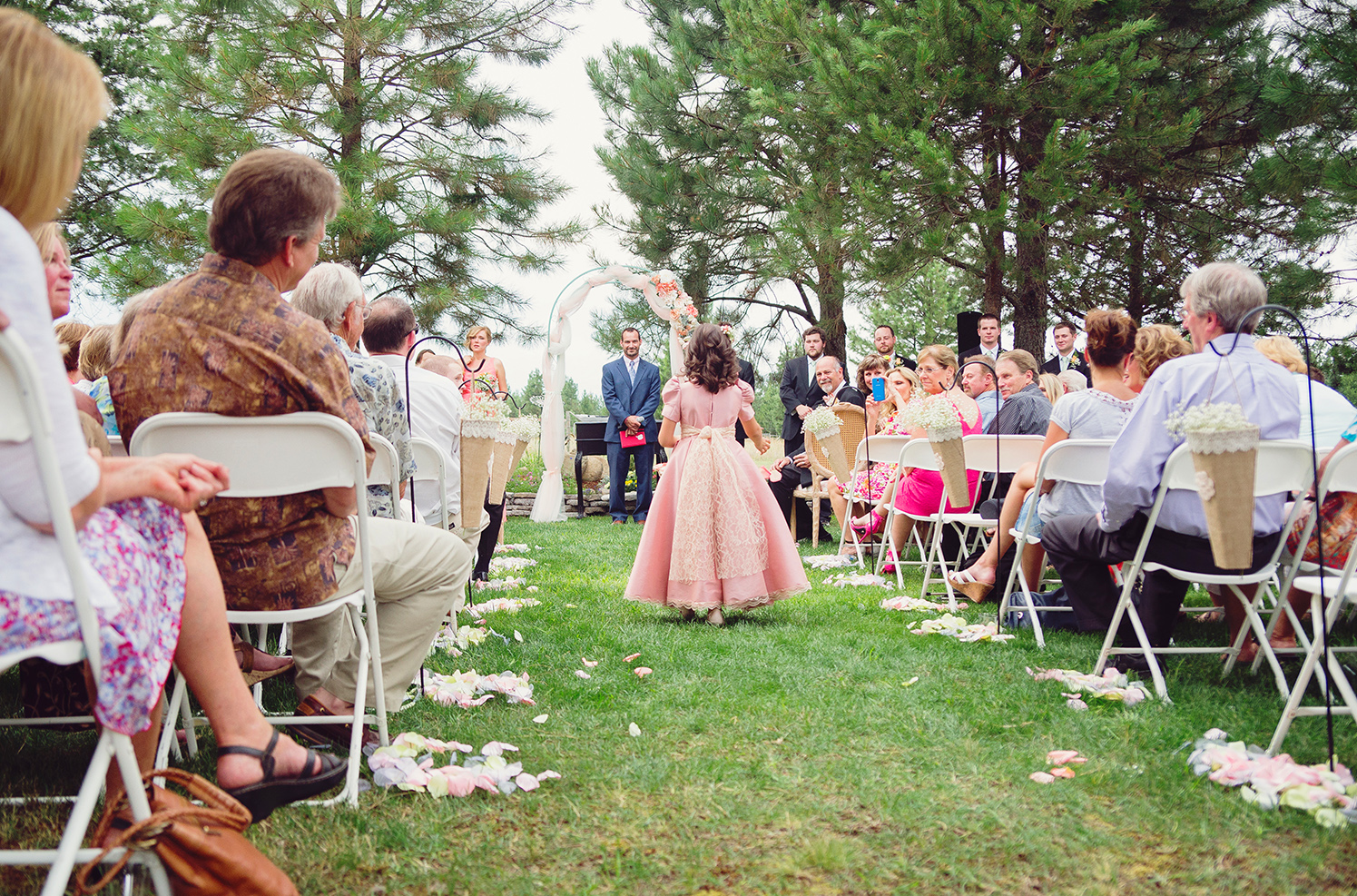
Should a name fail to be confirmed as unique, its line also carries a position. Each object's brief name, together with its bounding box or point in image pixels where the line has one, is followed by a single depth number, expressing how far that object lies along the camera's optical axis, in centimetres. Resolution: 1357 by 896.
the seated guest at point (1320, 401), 376
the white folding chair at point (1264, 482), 303
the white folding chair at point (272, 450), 218
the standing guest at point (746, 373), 1193
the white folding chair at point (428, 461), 390
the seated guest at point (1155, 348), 426
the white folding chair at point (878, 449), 613
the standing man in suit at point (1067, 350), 902
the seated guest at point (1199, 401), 321
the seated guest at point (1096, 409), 430
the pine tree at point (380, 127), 1173
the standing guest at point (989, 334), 911
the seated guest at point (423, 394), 425
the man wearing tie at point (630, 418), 1153
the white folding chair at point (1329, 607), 238
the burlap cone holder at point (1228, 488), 271
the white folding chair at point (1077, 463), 386
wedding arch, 1127
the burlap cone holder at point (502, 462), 407
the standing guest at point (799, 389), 995
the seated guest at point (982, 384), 641
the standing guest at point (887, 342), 918
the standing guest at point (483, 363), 899
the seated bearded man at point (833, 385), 854
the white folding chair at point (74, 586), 136
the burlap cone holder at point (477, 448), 389
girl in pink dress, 498
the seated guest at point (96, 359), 385
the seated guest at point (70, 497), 142
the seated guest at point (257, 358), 228
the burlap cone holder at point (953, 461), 433
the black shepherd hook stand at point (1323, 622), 233
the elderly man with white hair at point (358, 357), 332
